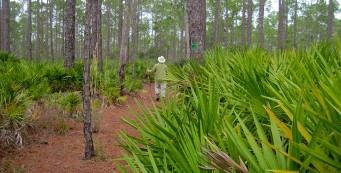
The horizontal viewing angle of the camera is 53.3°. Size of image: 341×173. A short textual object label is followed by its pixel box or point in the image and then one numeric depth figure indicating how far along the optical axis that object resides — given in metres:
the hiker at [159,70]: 11.91
